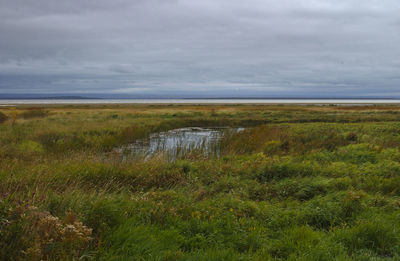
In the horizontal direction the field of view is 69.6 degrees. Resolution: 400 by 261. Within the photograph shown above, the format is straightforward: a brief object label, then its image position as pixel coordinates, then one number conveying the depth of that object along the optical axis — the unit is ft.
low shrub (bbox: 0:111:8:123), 96.37
